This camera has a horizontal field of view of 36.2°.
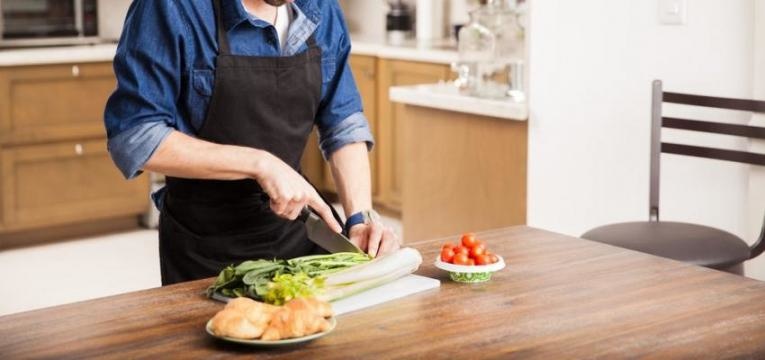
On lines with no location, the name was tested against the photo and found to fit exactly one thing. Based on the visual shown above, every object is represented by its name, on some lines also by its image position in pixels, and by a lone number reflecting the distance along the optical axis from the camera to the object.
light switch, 3.47
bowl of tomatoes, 2.02
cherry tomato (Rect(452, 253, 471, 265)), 2.03
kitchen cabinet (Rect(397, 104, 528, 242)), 3.87
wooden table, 1.67
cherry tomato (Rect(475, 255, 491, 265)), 2.04
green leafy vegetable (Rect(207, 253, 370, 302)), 1.75
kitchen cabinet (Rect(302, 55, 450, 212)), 5.71
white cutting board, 1.87
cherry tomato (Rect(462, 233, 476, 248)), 2.05
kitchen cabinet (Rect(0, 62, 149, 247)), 5.20
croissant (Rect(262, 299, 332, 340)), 1.64
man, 2.07
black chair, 2.95
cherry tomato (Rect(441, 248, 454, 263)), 2.04
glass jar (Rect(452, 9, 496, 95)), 3.91
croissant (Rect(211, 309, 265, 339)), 1.64
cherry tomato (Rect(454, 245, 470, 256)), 2.03
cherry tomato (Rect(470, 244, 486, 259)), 2.04
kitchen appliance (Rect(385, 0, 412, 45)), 5.95
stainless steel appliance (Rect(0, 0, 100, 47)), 5.45
